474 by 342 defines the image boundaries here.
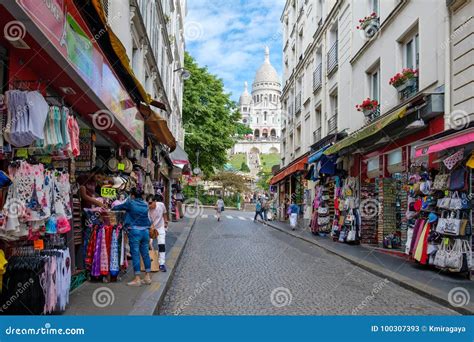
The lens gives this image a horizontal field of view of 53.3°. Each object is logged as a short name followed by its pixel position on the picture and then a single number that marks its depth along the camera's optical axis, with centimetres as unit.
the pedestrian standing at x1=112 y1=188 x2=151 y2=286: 770
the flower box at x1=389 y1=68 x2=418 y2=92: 1205
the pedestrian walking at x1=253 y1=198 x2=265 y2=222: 3128
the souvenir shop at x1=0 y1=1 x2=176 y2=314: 493
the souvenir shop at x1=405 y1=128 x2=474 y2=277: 868
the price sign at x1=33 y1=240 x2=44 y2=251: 547
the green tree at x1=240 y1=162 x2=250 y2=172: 11244
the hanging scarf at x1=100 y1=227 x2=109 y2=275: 770
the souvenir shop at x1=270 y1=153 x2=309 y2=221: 2269
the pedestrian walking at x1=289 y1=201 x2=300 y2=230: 2278
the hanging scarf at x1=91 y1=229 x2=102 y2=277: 768
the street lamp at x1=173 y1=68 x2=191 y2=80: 2866
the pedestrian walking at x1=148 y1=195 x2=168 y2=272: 931
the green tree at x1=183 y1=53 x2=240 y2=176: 3797
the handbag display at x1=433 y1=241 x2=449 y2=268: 898
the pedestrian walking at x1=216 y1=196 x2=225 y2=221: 3127
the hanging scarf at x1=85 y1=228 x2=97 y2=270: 775
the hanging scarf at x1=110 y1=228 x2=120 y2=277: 780
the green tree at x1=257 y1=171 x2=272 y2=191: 9078
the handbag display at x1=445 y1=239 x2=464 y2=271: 868
